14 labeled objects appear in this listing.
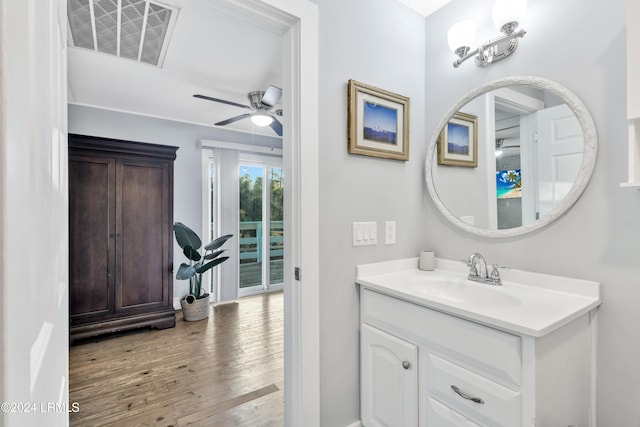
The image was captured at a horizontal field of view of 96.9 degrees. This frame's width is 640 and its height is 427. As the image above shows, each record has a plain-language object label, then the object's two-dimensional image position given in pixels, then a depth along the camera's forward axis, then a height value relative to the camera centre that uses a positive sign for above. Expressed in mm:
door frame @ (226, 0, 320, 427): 1304 +22
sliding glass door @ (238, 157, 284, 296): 4383 -174
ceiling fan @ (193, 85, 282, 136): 2527 +1034
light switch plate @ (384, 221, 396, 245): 1610 -104
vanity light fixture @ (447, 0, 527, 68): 1277 +875
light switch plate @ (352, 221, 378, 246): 1490 -101
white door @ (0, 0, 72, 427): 262 +5
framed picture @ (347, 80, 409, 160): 1461 +504
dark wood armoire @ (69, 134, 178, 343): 2654 -197
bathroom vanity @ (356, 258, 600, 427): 902 -512
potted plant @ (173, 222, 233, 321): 3316 -618
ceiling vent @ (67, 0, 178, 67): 1665 +1236
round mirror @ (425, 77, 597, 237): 1221 +285
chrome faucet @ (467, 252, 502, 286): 1363 -290
